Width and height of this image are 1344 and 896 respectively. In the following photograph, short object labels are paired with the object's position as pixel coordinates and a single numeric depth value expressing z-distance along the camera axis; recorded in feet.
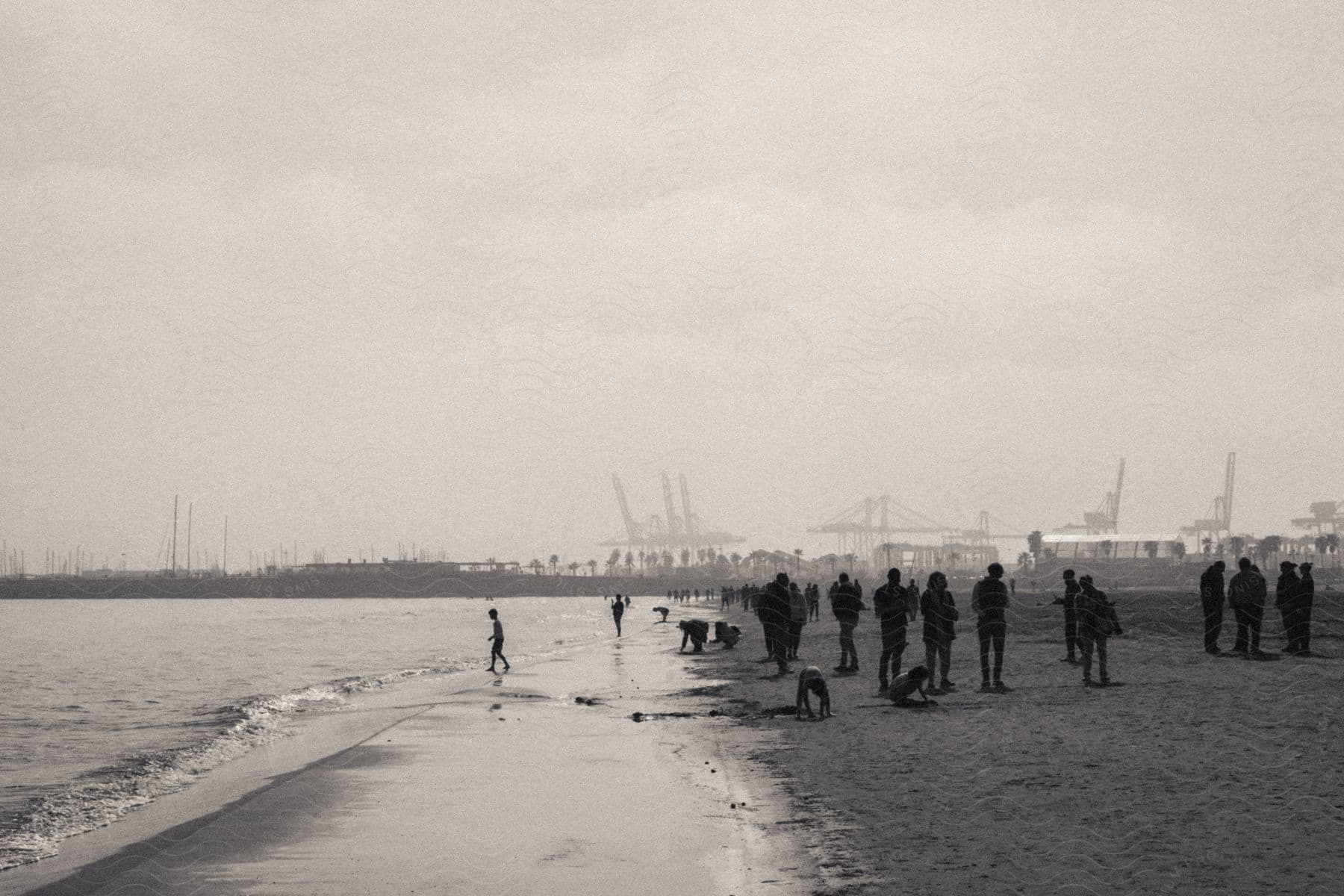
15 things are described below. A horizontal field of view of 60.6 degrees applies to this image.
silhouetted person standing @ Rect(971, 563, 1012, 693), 55.47
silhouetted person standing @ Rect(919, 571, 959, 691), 54.80
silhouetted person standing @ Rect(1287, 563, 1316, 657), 67.67
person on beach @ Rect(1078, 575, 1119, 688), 57.00
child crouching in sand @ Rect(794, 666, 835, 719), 51.08
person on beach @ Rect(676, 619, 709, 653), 114.01
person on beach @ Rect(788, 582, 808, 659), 79.25
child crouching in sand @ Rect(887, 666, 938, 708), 53.06
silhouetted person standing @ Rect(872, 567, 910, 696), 55.62
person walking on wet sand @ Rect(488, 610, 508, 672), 96.17
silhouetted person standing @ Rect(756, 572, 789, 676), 75.72
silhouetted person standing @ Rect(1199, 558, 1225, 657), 69.26
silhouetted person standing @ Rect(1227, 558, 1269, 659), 65.87
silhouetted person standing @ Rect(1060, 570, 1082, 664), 62.49
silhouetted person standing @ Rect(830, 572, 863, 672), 64.39
